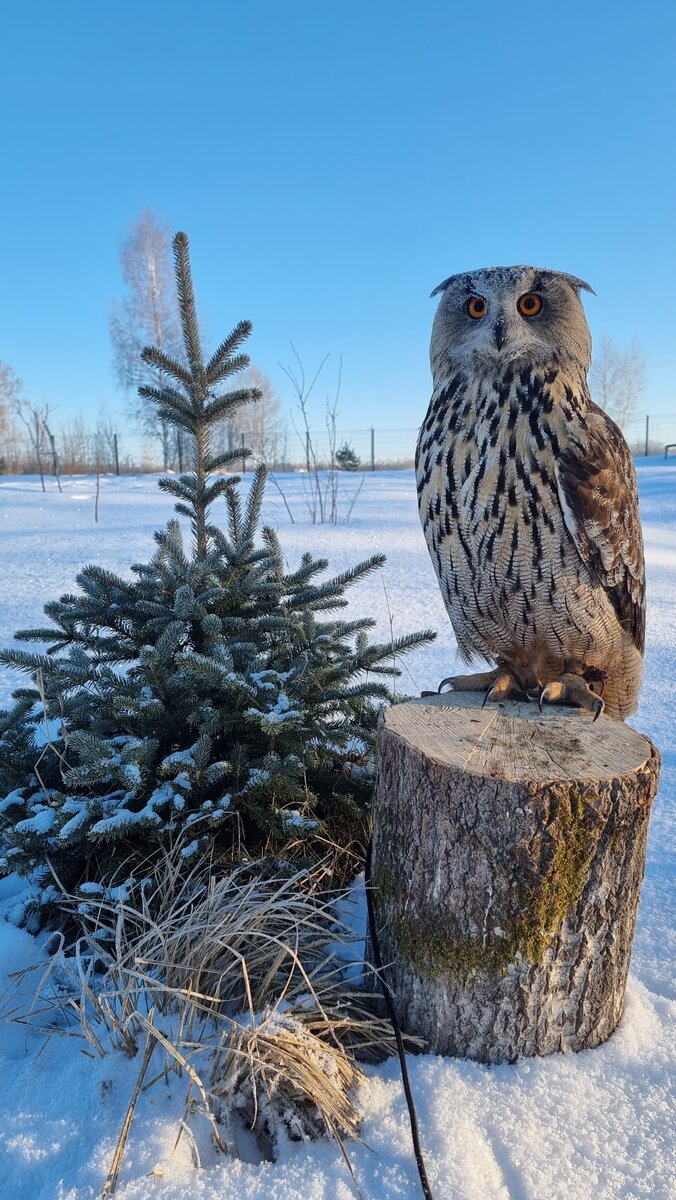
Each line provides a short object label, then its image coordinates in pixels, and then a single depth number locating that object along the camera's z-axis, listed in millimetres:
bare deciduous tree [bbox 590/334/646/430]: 32537
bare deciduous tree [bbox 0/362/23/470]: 33094
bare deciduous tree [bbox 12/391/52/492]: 15844
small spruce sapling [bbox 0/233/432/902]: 1734
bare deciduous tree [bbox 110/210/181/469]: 23234
